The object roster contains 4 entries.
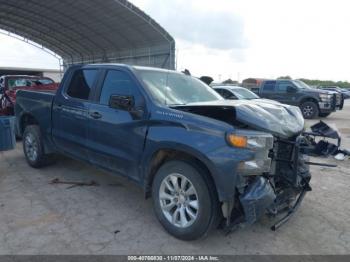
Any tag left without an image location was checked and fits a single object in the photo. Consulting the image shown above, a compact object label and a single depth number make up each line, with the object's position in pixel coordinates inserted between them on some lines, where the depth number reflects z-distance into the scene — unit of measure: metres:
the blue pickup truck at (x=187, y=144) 2.91
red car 9.10
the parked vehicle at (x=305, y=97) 14.53
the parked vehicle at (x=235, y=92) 11.97
